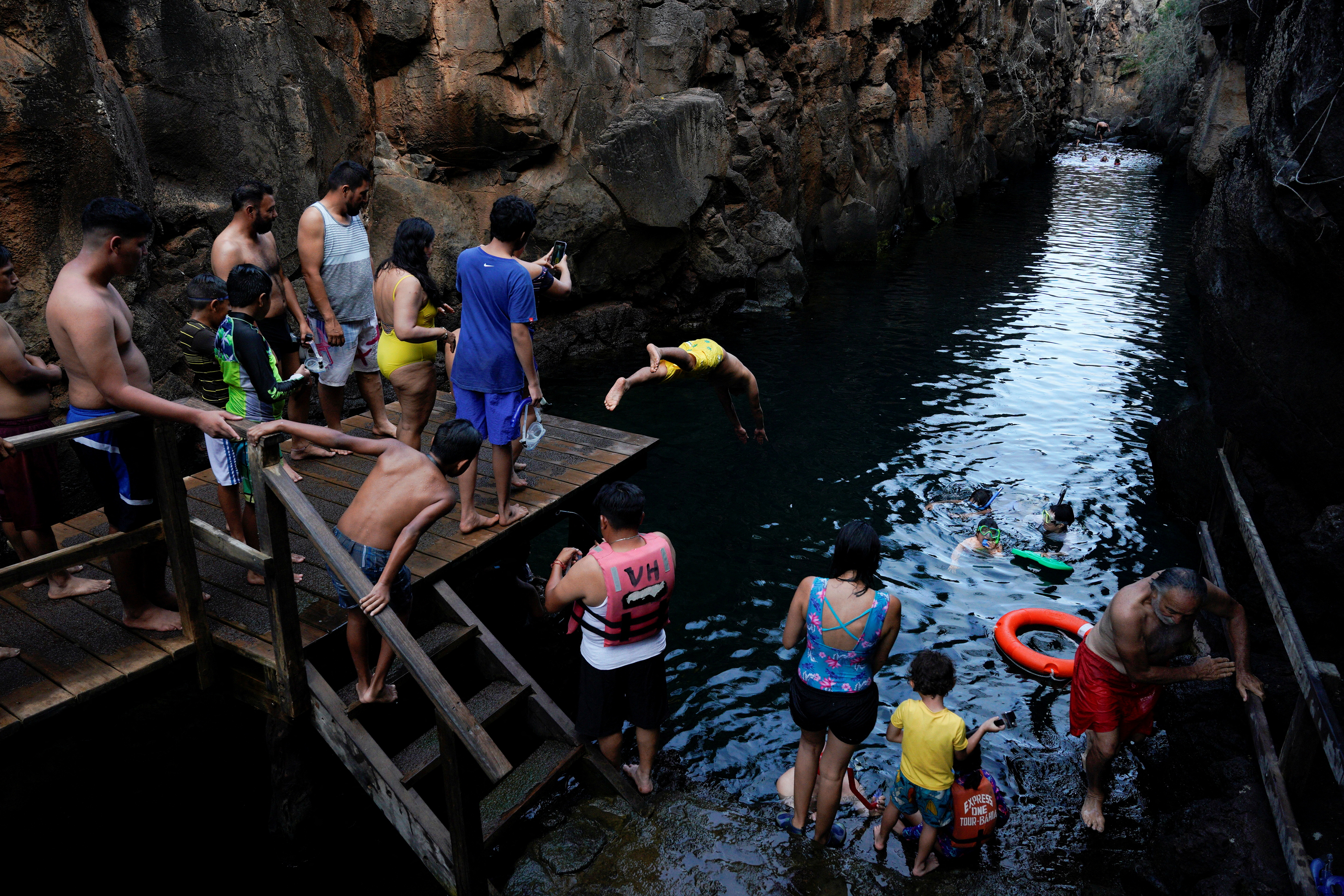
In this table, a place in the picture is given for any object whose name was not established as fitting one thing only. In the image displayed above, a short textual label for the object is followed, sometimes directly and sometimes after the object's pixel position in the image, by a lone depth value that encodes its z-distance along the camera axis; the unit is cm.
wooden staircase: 421
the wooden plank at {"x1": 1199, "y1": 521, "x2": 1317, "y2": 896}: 450
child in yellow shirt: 478
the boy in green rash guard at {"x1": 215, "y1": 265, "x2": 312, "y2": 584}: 512
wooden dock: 441
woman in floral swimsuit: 465
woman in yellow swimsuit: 614
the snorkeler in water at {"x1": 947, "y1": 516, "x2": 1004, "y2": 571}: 911
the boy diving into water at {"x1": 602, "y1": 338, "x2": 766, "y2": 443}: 625
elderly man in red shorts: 529
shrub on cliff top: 3341
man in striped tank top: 647
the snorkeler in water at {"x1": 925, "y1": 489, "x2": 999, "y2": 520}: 988
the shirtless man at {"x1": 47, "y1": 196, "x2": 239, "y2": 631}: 429
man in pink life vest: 482
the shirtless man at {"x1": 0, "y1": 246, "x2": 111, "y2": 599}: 466
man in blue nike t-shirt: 562
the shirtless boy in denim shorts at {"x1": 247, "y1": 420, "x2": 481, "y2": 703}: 467
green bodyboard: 877
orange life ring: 716
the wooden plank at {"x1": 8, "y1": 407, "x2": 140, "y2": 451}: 408
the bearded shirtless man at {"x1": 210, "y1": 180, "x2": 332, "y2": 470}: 584
